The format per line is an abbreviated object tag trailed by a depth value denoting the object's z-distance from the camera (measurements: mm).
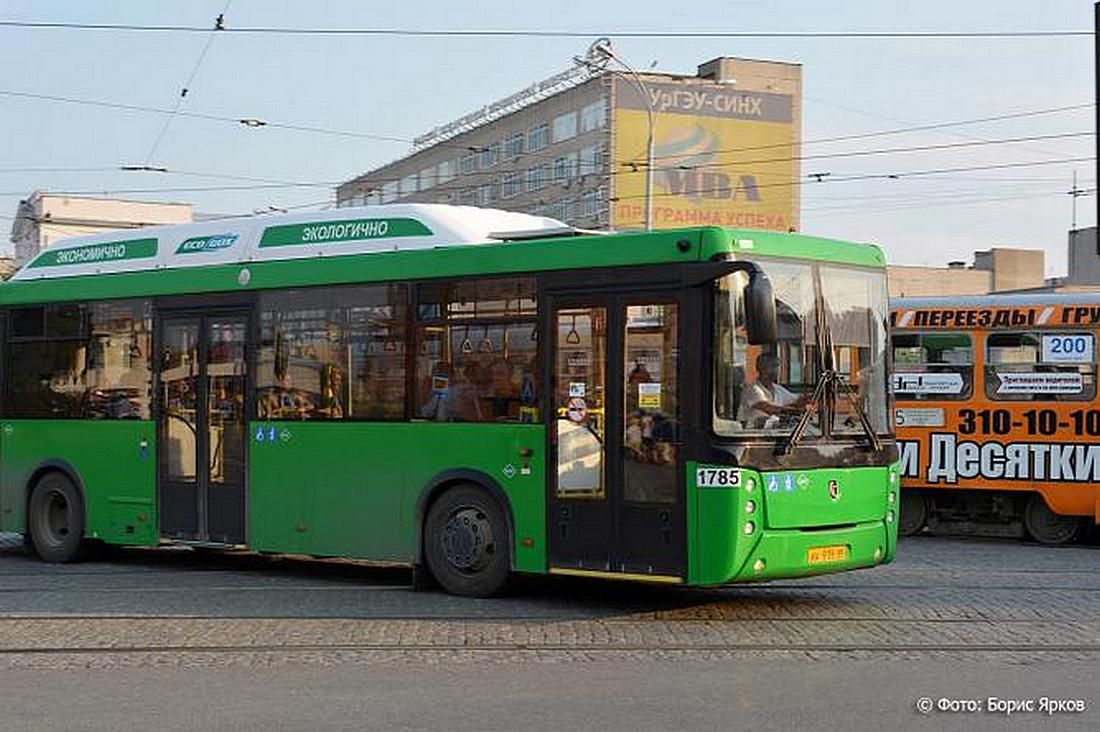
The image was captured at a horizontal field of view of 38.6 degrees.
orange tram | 18547
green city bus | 11609
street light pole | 32844
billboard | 78062
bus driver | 11562
